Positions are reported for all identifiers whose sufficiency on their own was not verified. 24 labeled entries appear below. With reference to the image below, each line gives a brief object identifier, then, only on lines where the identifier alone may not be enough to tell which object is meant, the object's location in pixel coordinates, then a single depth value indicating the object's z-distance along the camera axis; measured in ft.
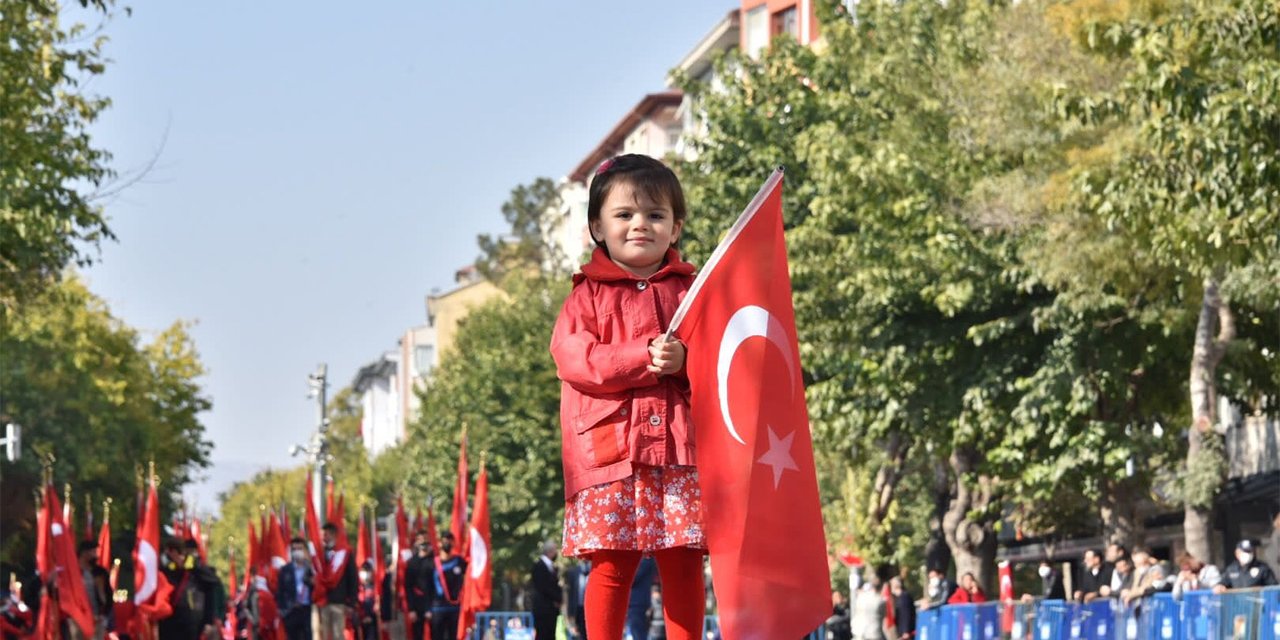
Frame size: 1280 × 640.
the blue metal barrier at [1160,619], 70.13
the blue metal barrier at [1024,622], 91.09
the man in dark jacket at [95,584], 69.97
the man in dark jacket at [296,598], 90.58
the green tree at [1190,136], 65.67
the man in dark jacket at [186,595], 68.39
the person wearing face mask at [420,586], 95.86
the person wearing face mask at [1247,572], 67.36
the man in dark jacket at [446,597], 93.45
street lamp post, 196.34
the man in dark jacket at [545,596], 72.13
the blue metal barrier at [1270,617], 62.75
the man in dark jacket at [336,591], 94.07
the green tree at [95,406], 201.36
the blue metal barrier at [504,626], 135.23
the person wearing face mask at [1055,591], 94.32
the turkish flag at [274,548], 111.14
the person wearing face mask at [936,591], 112.16
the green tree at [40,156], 86.79
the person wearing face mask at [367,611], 115.44
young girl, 23.07
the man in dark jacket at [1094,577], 82.11
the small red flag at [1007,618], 94.17
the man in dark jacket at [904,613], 104.06
